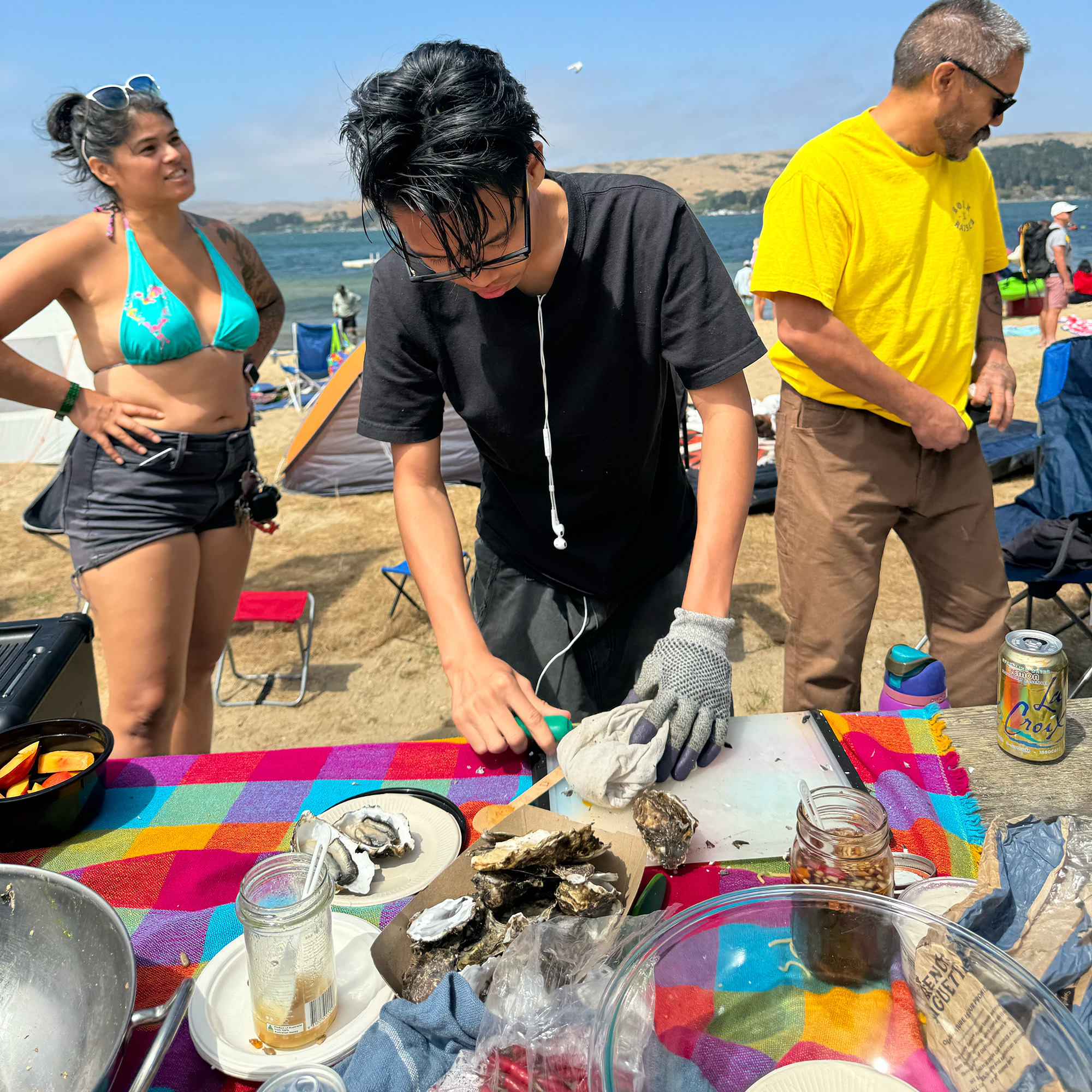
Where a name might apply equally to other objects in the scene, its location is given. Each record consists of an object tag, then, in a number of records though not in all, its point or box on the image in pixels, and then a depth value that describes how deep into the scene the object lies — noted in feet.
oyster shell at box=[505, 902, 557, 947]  3.56
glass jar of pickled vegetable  3.53
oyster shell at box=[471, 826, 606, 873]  3.60
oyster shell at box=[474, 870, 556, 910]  3.63
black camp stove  5.91
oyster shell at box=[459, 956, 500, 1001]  3.39
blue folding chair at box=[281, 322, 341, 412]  37.11
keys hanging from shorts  9.35
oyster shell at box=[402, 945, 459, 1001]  3.47
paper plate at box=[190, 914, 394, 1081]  3.34
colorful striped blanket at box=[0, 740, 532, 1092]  4.11
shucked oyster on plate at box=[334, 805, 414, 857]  4.43
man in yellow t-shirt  8.74
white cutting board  4.44
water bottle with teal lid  6.73
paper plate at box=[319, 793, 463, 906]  4.30
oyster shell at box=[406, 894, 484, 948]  3.54
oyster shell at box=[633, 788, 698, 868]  4.18
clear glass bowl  2.82
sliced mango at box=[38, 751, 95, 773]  5.01
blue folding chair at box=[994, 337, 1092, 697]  13.32
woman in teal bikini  8.09
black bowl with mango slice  4.68
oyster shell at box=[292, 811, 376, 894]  4.28
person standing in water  49.96
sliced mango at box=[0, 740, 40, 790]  4.88
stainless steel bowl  3.29
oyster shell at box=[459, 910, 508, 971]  3.52
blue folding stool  16.55
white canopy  26.94
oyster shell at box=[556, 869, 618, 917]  3.52
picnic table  4.57
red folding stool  14.64
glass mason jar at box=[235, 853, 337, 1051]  3.29
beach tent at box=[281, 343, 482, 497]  23.66
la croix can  4.64
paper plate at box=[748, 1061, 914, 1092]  2.97
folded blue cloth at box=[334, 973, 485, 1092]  3.14
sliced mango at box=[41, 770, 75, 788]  4.89
